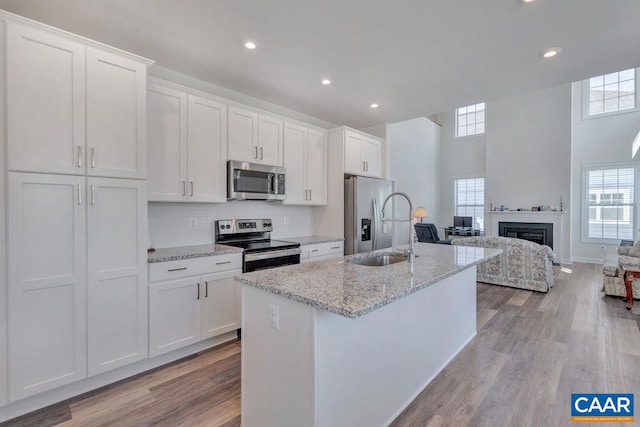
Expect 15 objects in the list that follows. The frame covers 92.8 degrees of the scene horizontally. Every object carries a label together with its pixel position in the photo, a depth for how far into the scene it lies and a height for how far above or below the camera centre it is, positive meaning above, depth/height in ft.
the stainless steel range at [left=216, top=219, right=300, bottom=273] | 10.10 -1.26
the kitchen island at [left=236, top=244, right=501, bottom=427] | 4.52 -2.28
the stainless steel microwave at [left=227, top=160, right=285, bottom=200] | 10.69 +1.06
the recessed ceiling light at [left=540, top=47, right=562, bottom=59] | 8.66 +4.60
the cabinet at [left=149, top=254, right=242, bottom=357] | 8.08 -2.77
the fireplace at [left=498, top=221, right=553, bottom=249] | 23.44 -1.62
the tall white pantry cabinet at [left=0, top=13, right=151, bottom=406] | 6.18 +0.03
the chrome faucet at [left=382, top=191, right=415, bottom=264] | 7.44 -0.78
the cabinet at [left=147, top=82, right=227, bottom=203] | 9.02 +2.00
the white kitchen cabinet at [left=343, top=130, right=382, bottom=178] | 14.24 +2.76
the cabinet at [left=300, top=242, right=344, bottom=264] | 11.91 -1.70
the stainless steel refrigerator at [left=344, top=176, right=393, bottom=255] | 13.80 -0.20
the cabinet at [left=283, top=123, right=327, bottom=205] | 12.81 +2.00
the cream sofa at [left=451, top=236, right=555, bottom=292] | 15.05 -2.75
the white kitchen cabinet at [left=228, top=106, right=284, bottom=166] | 10.82 +2.72
